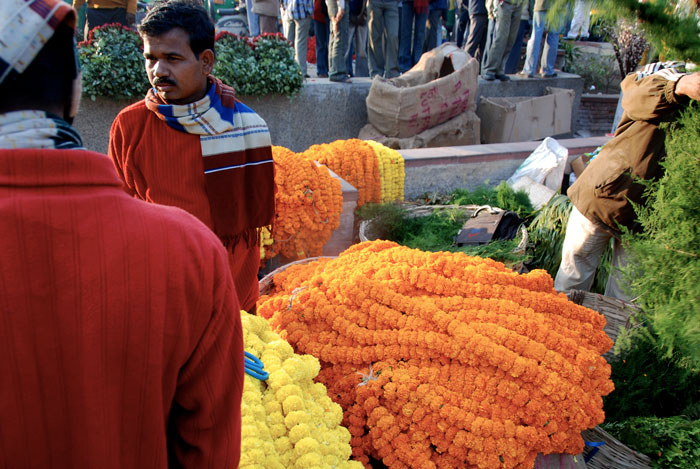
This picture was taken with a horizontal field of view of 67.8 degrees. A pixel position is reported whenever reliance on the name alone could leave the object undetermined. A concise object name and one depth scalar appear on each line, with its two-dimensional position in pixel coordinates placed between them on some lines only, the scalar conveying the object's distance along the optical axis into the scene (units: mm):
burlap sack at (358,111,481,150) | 6359
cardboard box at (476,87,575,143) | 7250
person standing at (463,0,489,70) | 7945
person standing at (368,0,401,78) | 7234
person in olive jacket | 2283
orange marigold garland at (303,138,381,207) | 4184
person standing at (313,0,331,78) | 7484
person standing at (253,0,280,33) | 7383
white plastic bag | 4754
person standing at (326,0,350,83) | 6590
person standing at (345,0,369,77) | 7914
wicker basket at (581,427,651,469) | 1948
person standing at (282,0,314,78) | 6758
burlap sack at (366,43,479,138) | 6219
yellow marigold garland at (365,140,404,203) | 4387
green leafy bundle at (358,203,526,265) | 3818
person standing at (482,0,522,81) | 7262
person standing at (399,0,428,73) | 7887
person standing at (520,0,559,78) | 7594
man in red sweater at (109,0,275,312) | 2039
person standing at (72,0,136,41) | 6461
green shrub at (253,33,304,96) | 6090
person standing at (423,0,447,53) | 8172
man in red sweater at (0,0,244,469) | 712
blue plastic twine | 1584
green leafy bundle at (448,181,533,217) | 4438
